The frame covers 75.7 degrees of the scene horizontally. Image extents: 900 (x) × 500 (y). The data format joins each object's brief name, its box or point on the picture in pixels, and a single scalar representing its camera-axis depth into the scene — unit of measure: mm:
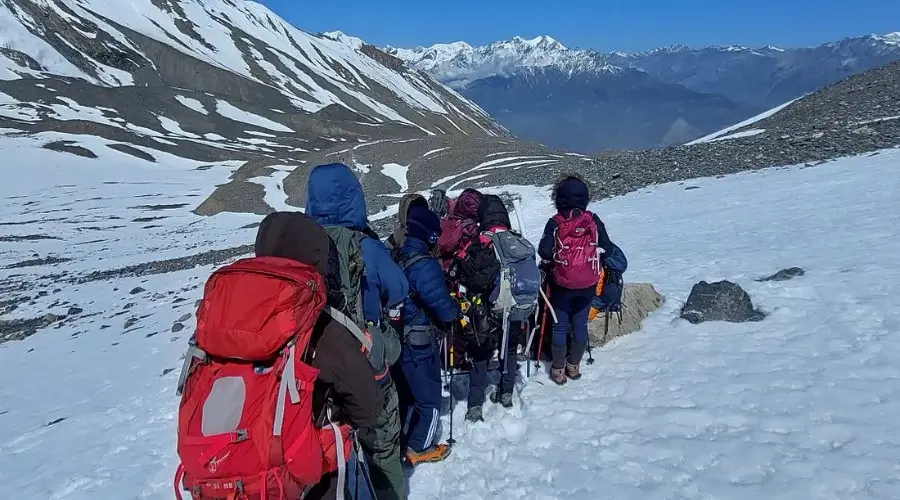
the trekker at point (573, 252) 5465
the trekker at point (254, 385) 2510
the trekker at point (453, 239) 5047
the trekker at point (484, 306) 4949
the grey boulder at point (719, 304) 6871
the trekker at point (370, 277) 3637
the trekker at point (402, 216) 4531
